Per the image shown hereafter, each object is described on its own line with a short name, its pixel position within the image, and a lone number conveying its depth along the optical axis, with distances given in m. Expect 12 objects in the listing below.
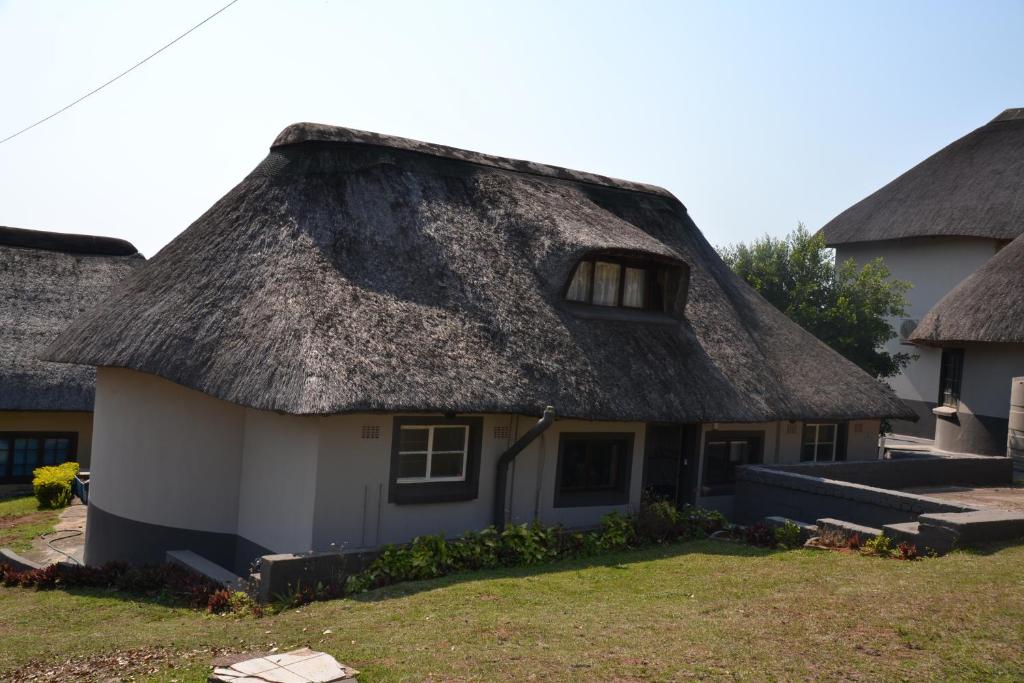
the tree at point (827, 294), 27.80
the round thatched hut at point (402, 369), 12.16
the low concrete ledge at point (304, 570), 10.62
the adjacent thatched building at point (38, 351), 21.70
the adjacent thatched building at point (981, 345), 23.86
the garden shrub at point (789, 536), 13.07
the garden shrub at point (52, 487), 20.14
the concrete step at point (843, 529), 12.31
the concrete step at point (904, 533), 11.77
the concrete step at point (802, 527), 13.15
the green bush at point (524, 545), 11.40
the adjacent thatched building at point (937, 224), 33.53
